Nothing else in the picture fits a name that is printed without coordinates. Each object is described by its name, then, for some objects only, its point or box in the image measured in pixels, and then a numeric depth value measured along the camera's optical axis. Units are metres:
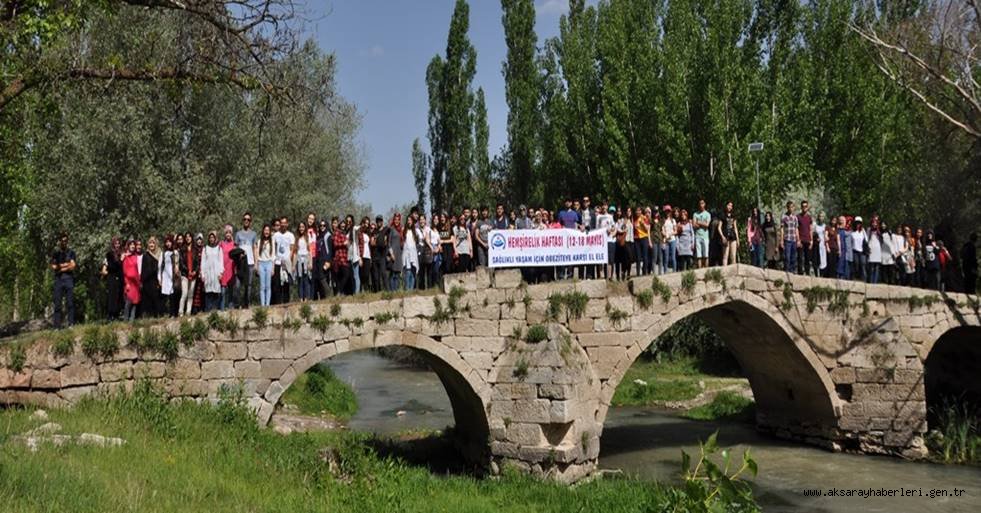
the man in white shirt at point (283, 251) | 13.71
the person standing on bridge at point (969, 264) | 18.62
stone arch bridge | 12.19
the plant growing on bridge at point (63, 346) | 11.33
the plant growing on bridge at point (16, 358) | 11.15
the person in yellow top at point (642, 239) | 16.03
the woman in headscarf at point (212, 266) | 12.95
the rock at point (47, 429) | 9.16
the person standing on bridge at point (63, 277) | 12.60
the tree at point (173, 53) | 9.55
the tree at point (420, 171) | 36.59
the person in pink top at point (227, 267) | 13.02
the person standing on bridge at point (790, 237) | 16.97
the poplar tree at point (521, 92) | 31.92
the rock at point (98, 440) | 9.05
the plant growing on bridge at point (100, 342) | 11.48
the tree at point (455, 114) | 33.31
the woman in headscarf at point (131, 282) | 12.84
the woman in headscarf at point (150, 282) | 12.86
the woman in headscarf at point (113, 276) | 13.18
